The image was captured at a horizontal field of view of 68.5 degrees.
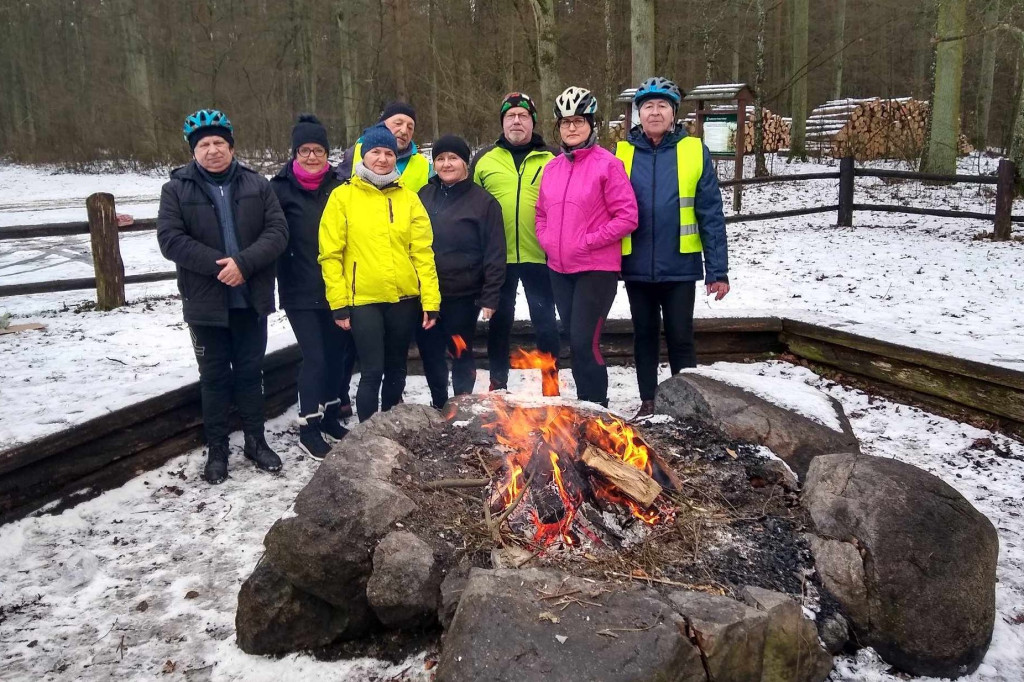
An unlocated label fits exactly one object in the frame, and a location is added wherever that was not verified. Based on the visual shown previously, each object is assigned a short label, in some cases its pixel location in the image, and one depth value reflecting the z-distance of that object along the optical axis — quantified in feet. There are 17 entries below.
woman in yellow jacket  14.38
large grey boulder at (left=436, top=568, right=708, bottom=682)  7.55
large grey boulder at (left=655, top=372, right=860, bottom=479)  12.39
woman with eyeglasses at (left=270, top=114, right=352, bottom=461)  15.38
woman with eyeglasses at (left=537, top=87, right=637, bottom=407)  14.46
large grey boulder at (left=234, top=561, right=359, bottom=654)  9.91
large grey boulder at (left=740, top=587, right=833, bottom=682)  8.30
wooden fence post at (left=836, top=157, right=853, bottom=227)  39.01
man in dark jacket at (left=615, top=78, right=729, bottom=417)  14.79
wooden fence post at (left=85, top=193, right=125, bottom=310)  25.40
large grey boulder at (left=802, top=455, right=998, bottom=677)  9.06
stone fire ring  7.83
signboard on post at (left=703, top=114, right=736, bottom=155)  43.86
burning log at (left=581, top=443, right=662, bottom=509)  10.68
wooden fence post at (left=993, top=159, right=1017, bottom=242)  33.78
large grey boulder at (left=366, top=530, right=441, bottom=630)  9.51
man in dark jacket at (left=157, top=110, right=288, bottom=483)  14.05
